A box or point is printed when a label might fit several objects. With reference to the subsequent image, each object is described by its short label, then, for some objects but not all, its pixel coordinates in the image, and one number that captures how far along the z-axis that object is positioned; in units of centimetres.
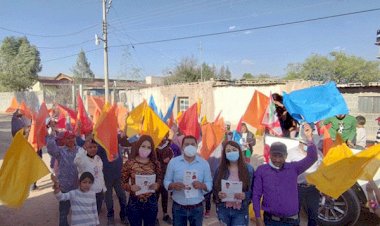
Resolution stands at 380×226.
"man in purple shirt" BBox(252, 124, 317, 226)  310
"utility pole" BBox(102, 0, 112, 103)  1778
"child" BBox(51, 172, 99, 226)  392
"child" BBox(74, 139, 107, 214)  434
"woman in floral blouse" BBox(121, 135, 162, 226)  366
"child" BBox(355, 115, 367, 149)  696
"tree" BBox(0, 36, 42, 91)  3429
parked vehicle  455
